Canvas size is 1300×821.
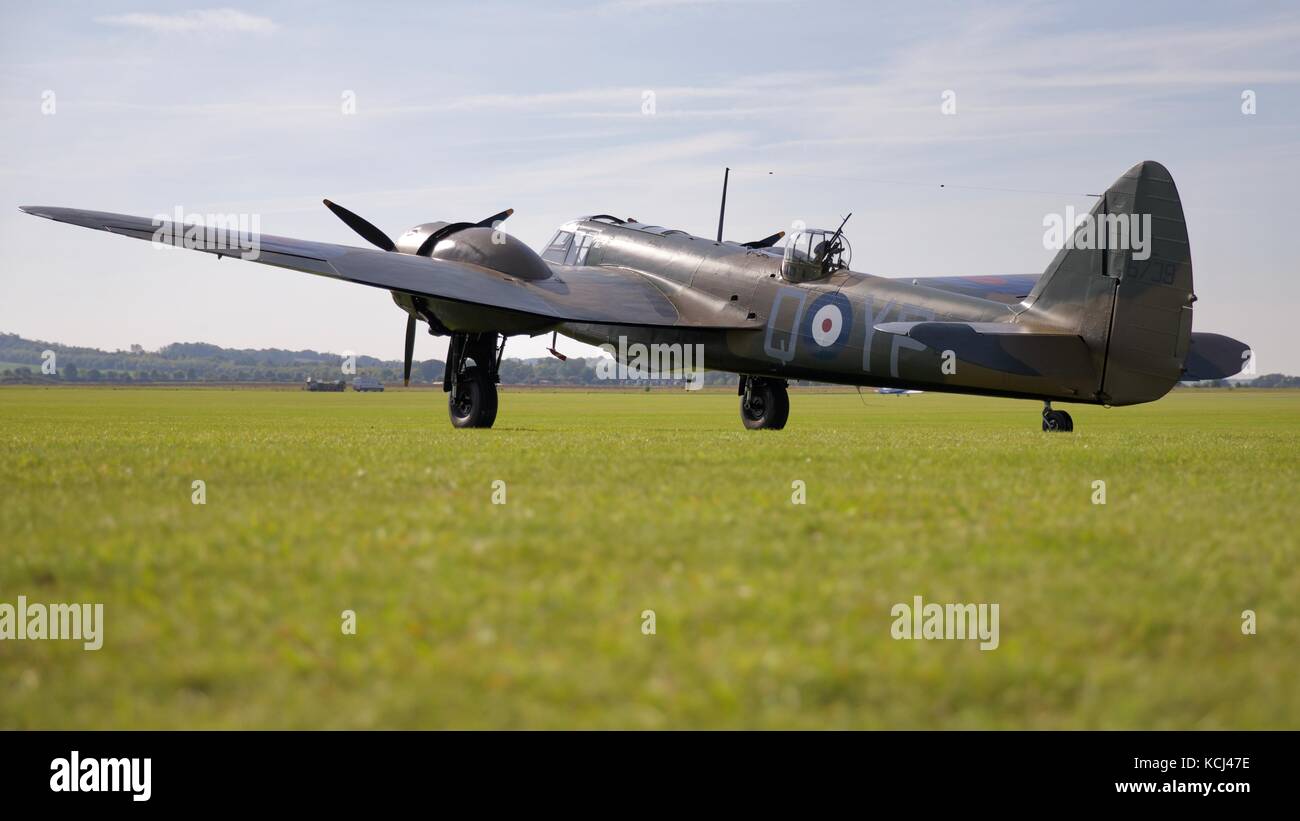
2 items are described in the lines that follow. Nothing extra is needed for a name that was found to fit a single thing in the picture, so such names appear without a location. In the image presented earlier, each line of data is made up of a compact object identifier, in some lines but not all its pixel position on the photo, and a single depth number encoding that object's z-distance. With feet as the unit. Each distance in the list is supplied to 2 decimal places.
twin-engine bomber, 60.08
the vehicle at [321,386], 407.03
